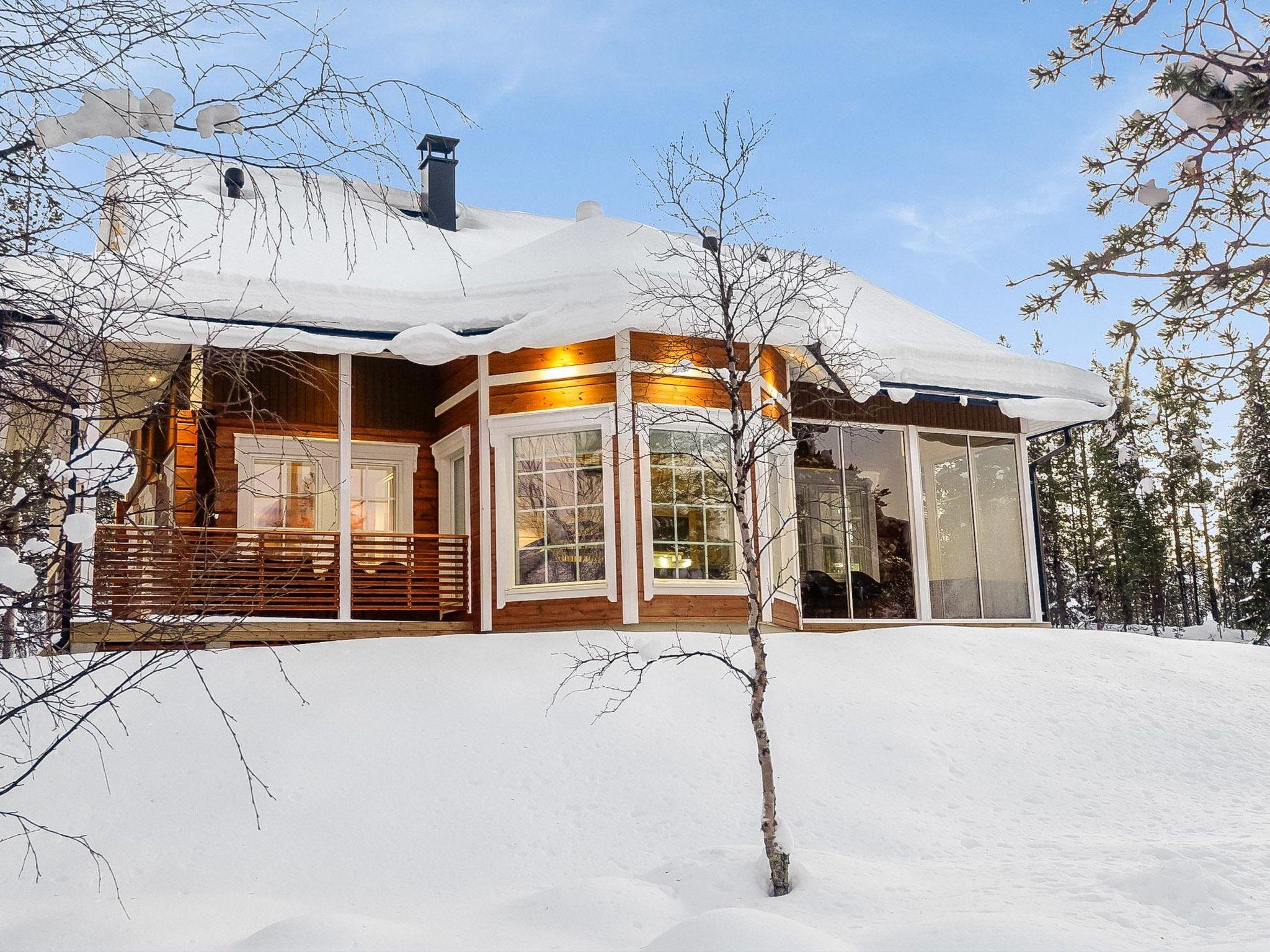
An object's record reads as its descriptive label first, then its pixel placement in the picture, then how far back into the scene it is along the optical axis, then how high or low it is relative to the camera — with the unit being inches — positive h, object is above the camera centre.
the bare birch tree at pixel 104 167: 111.7 +45.0
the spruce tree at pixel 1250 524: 1067.9 +65.8
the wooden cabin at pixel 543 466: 431.5 +60.6
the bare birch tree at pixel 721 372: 358.3 +88.4
